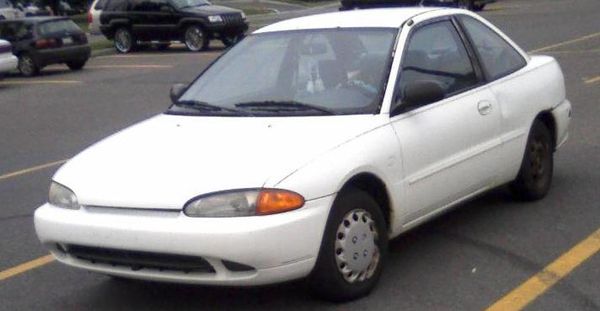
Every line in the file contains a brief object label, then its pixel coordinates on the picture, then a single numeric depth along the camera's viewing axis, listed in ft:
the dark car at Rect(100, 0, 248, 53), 93.76
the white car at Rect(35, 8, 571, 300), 18.22
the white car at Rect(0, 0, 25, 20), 157.73
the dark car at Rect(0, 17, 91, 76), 82.53
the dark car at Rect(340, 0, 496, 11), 105.09
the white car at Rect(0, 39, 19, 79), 76.13
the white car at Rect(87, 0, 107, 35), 113.29
